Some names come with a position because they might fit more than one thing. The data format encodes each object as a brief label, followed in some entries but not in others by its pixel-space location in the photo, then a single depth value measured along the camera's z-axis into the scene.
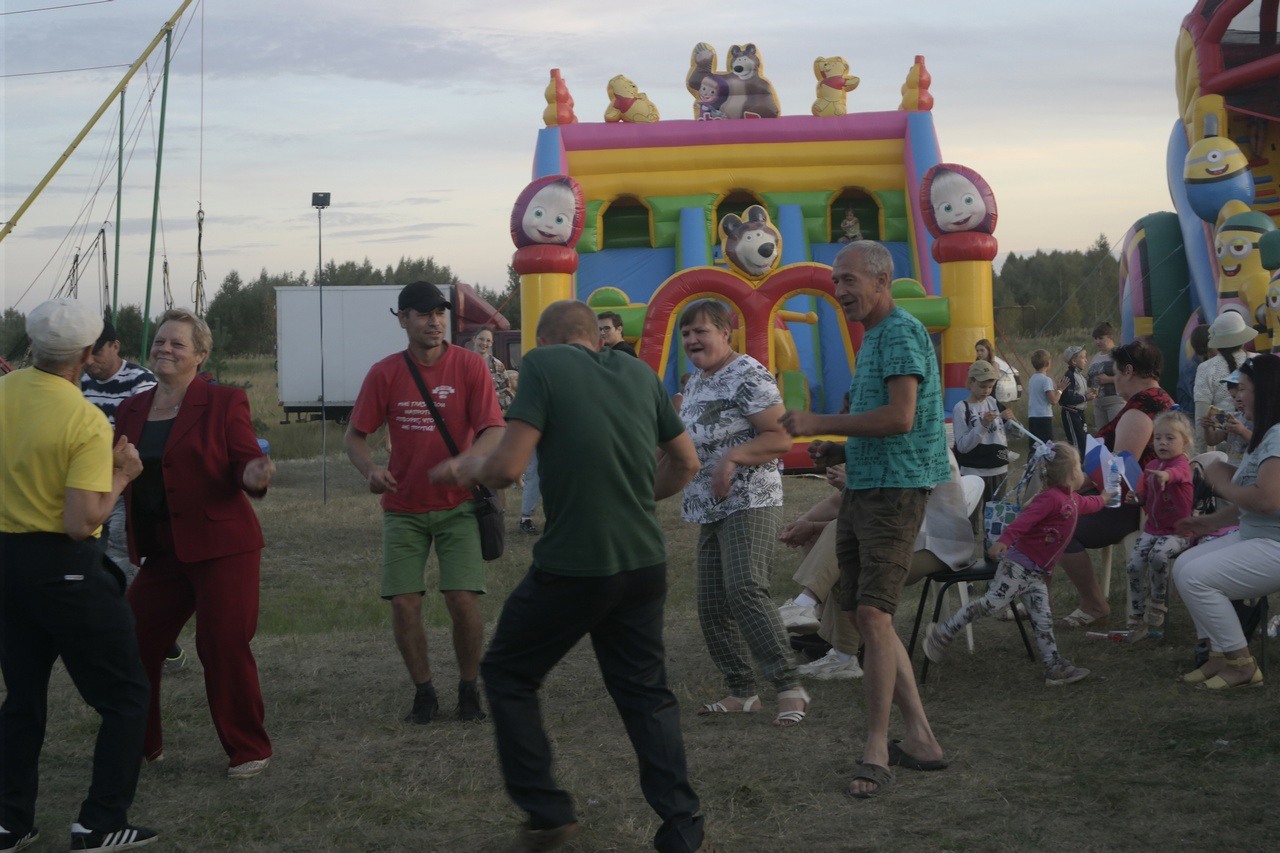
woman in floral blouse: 4.78
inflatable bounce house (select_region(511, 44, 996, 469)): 15.27
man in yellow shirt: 3.49
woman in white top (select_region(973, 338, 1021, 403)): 10.86
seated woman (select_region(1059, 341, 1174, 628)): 6.17
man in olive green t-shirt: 3.34
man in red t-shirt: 4.92
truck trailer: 23.61
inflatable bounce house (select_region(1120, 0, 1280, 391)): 13.17
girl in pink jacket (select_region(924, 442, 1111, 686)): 5.32
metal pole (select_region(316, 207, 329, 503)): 13.01
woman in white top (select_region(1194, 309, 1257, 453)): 8.47
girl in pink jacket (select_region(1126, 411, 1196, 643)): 5.72
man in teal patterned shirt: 3.97
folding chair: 5.40
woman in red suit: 4.20
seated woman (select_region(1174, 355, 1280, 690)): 4.78
